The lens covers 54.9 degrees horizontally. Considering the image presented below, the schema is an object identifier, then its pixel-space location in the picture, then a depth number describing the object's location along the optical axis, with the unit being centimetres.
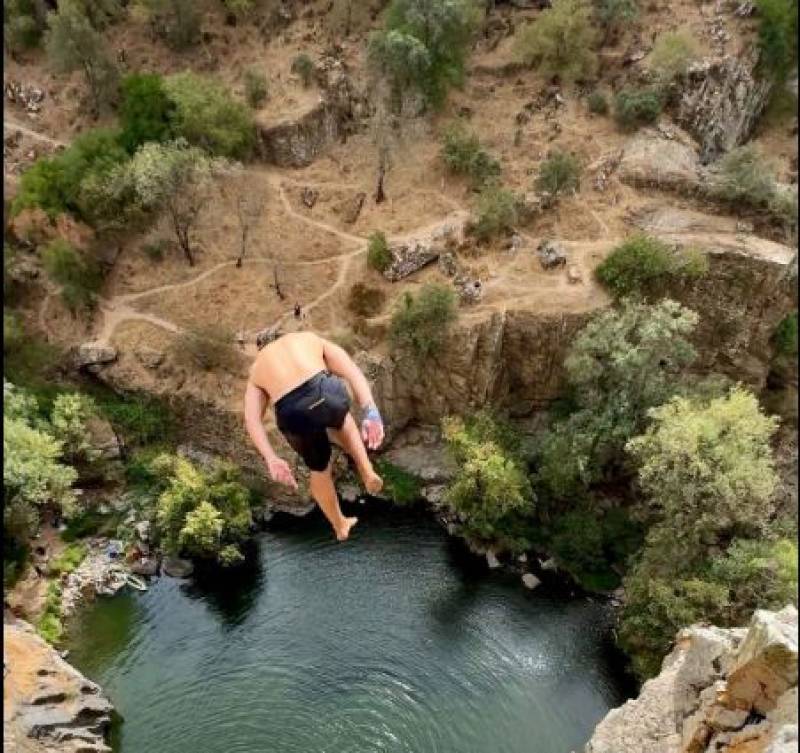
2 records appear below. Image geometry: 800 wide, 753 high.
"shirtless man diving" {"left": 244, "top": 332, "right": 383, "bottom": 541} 910
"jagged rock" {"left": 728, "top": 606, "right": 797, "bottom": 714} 1306
